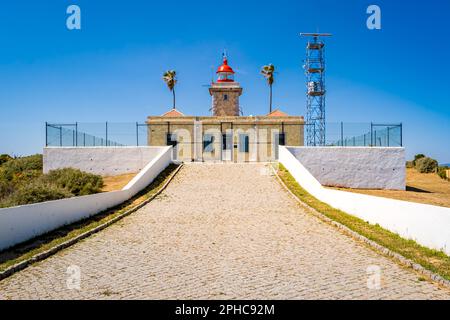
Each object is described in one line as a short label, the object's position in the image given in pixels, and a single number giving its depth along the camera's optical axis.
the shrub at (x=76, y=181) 19.06
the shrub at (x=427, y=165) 42.22
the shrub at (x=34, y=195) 13.46
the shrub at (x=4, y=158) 37.62
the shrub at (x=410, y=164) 49.34
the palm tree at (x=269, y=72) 51.50
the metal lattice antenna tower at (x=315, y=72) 38.44
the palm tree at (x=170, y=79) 52.50
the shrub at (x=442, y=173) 36.42
